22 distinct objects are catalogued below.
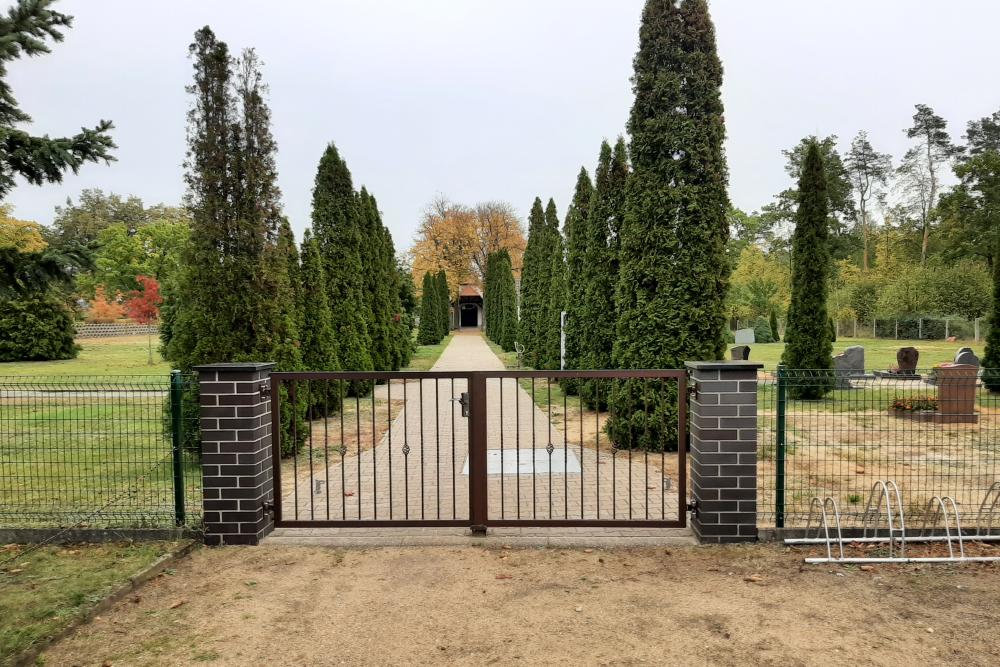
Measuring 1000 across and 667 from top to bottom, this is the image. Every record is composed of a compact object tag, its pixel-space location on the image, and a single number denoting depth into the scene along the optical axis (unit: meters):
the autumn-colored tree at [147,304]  27.50
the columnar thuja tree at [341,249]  13.34
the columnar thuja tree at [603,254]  10.82
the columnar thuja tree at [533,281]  18.95
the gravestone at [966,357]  14.89
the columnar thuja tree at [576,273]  12.68
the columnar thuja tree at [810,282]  13.73
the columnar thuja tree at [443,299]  44.01
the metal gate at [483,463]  4.72
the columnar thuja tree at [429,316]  39.59
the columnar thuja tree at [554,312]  15.64
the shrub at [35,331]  25.75
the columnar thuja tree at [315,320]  11.10
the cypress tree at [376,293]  16.36
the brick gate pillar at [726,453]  4.49
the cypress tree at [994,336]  14.34
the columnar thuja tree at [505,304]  31.20
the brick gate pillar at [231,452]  4.56
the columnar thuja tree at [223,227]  7.22
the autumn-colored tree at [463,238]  46.56
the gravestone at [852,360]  16.73
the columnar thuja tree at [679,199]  7.95
